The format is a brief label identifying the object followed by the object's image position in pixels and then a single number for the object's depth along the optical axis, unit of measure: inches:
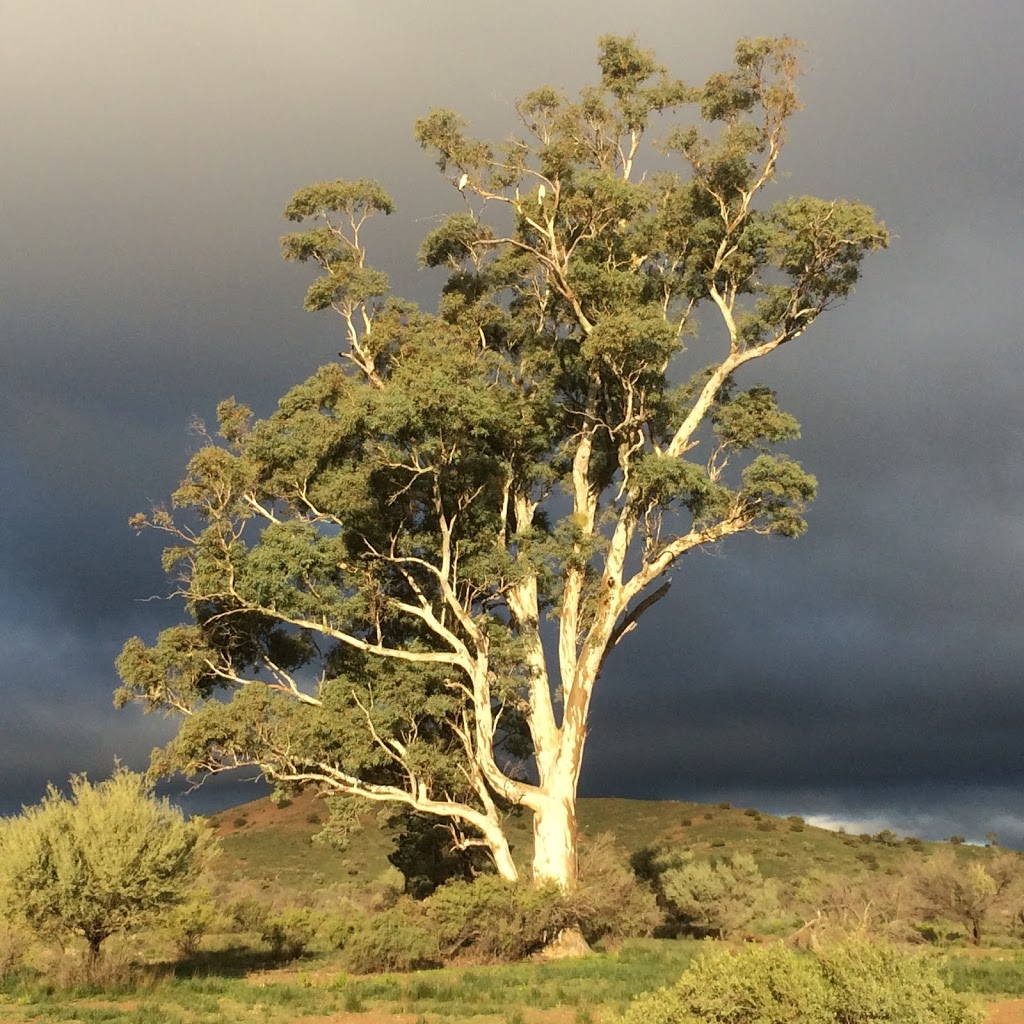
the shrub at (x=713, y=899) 1435.8
